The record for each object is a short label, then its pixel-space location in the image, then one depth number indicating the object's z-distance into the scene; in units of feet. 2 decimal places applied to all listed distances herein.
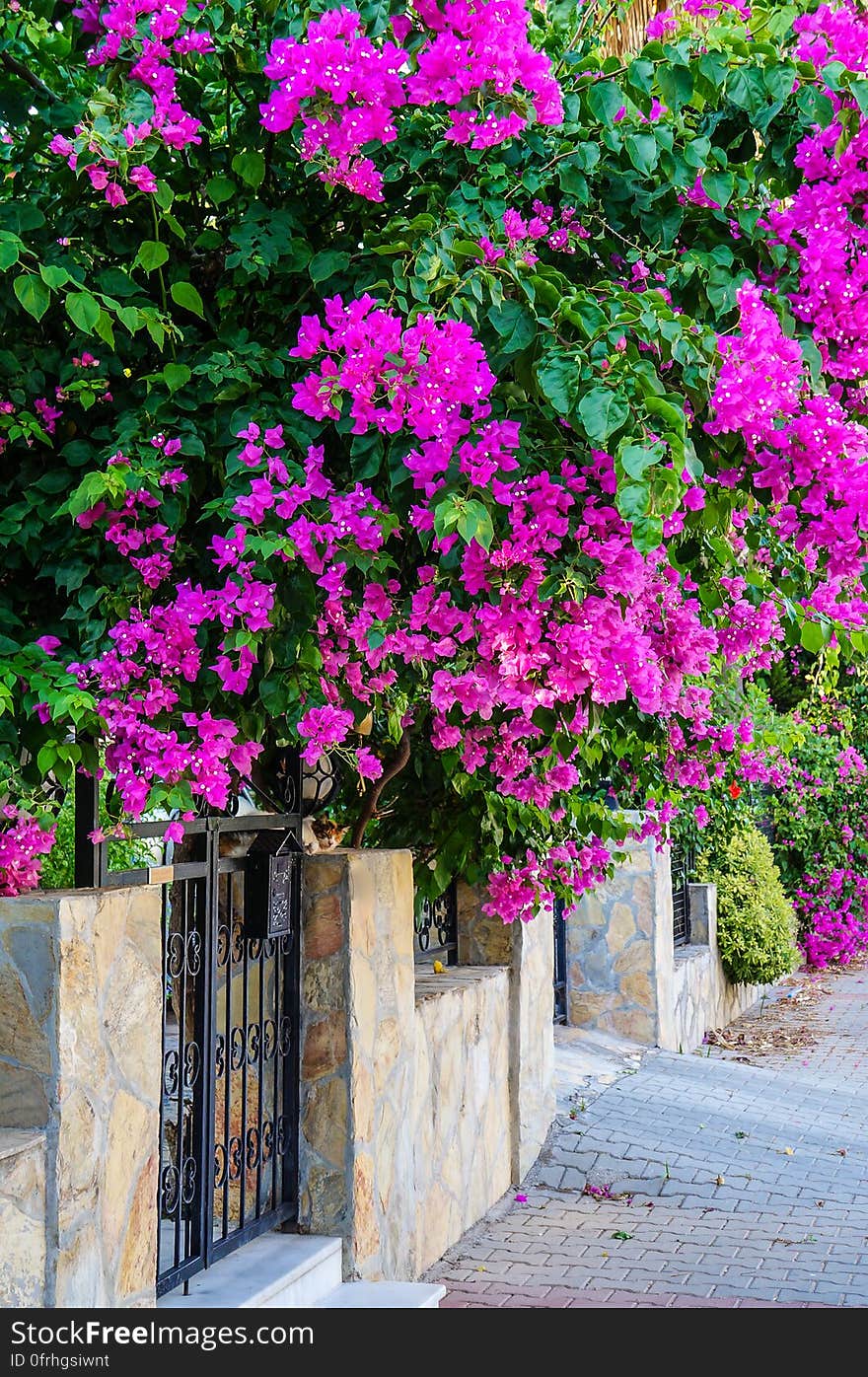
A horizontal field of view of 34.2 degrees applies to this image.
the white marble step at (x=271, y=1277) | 13.43
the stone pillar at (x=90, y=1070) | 10.64
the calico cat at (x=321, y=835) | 16.90
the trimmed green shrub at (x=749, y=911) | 42.14
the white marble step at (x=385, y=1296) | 14.52
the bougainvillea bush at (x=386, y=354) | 9.78
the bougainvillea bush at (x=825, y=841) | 52.49
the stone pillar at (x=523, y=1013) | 23.61
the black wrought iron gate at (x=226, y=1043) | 13.74
